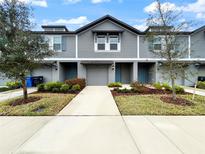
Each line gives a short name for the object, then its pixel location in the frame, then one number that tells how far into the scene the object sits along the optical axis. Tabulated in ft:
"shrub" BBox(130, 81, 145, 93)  27.55
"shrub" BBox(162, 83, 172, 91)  29.67
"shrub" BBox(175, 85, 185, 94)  26.97
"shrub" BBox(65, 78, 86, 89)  30.55
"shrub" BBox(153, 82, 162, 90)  30.86
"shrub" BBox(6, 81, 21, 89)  35.92
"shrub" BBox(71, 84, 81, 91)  28.93
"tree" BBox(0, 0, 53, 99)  17.74
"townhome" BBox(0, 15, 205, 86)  39.84
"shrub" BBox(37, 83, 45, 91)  29.49
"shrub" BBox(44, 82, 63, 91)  28.75
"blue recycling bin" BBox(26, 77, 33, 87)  38.91
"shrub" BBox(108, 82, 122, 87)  35.86
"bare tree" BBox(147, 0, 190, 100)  19.62
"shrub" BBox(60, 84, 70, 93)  27.90
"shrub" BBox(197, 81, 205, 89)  34.98
